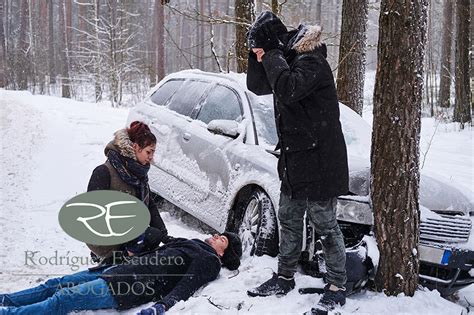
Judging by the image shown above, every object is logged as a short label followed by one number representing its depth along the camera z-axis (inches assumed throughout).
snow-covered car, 160.4
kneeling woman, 158.9
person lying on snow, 136.9
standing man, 136.9
